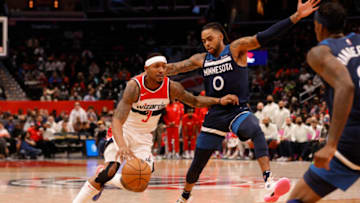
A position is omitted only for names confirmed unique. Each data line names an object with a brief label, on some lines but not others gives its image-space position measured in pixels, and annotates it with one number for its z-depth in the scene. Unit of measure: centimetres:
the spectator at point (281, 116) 1864
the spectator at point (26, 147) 1827
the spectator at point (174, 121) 1888
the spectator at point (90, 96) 2452
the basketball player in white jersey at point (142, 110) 587
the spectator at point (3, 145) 1812
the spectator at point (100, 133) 1911
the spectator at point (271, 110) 1880
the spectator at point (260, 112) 1864
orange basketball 554
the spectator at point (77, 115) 2014
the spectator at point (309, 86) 2208
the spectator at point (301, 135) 1755
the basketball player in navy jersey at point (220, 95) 648
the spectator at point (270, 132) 1788
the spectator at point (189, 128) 1902
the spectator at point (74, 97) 2494
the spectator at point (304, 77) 2372
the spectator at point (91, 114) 2067
